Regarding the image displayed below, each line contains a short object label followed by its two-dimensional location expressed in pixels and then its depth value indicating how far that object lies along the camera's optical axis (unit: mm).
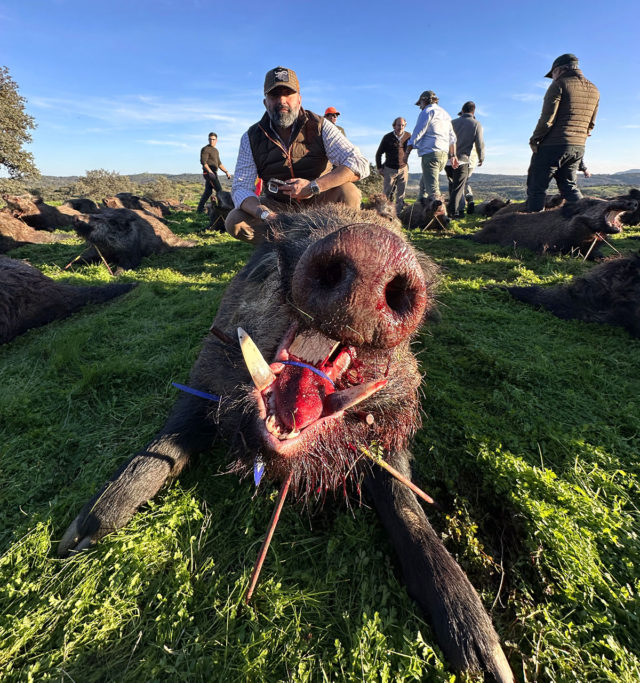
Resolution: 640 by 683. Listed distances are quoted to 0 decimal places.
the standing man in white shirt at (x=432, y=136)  8617
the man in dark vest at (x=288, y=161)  3895
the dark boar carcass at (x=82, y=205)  15633
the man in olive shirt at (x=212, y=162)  12488
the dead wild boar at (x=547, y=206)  9008
